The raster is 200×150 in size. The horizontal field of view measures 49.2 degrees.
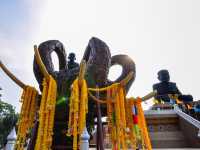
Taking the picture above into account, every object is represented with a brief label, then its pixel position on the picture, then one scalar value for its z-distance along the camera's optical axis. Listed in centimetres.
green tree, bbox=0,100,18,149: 1939
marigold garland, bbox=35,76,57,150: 327
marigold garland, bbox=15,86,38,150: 367
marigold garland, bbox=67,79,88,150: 326
